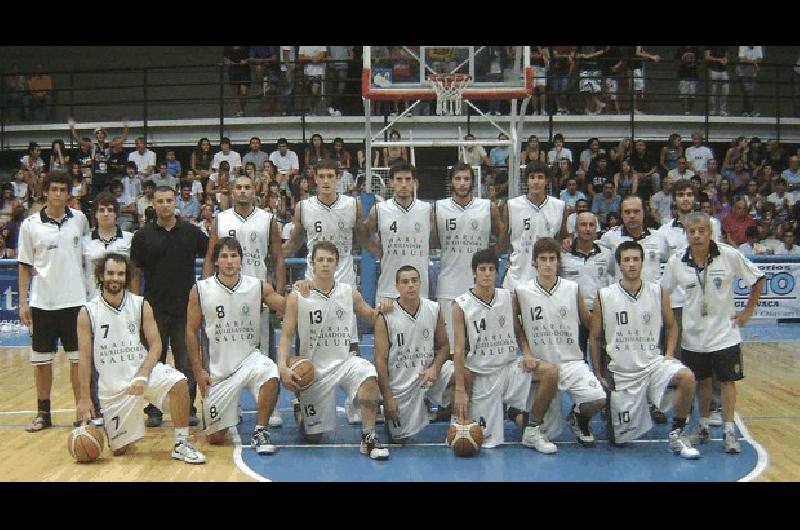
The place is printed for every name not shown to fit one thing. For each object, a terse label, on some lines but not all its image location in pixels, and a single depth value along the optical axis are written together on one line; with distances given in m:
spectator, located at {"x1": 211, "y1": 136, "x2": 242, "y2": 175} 15.90
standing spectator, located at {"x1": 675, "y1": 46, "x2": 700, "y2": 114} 18.14
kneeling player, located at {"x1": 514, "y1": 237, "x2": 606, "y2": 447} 6.81
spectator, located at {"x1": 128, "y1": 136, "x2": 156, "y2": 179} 16.48
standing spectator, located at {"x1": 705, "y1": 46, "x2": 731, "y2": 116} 18.22
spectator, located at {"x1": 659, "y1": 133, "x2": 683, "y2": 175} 16.12
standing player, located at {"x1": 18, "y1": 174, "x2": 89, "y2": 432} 7.37
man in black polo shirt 7.31
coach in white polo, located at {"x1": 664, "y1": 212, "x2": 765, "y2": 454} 6.59
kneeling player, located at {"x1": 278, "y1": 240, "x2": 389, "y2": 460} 6.75
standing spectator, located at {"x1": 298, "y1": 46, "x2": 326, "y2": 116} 17.88
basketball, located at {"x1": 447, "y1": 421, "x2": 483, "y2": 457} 6.41
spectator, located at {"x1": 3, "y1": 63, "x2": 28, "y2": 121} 19.80
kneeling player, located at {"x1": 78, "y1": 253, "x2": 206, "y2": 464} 6.49
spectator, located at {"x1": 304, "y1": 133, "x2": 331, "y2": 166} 15.55
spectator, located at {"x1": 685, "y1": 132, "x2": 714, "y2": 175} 16.52
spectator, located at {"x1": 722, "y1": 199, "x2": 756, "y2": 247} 14.73
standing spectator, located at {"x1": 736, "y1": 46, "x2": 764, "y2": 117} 18.55
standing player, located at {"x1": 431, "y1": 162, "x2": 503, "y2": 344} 7.72
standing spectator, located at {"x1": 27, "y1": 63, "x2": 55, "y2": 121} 19.80
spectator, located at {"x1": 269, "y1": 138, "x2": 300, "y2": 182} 15.94
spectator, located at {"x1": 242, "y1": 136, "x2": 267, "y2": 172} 15.84
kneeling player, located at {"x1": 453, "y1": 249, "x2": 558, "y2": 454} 6.70
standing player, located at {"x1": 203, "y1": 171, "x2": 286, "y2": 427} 7.47
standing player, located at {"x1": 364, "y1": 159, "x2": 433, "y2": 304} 7.71
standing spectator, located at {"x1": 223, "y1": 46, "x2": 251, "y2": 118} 18.36
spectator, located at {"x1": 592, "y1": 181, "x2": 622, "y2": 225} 14.51
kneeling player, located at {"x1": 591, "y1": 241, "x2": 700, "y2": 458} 6.71
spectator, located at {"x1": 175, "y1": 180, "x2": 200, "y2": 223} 14.70
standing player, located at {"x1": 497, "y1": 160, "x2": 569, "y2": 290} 7.78
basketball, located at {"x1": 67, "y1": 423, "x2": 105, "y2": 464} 6.23
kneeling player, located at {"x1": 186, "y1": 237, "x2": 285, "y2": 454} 6.71
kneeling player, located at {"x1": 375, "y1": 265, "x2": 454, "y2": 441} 6.79
